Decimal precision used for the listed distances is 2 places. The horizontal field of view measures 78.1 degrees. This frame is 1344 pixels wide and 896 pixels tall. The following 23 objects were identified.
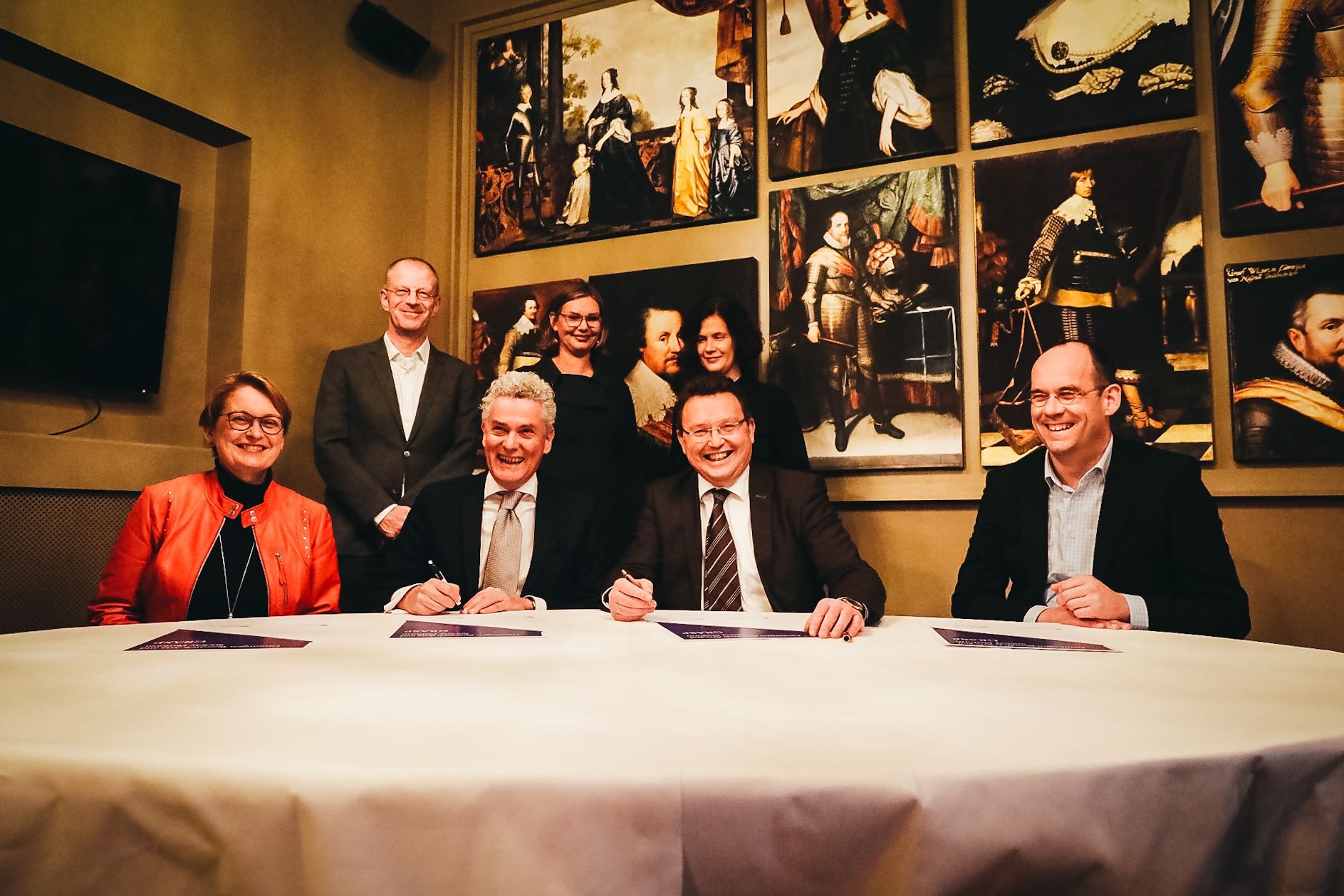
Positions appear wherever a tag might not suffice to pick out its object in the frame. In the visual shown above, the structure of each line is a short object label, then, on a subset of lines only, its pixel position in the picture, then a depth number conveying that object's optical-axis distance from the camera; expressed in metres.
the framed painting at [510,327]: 4.62
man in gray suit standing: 3.58
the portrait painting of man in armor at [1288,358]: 3.16
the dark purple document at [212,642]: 1.41
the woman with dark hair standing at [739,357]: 3.46
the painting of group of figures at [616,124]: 4.29
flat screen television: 3.01
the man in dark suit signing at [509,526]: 2.56
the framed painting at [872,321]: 3.77
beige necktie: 2.58
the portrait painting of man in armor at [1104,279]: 3.38
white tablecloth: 0.68
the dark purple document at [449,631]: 1.61
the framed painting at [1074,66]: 3.47
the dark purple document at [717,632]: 1.59
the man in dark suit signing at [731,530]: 2.44
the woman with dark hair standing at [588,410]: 3.42
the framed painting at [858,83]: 3.87
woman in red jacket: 2.29
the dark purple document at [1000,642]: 1.51
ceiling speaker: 4.45
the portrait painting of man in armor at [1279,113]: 3.20
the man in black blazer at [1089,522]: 2.20
